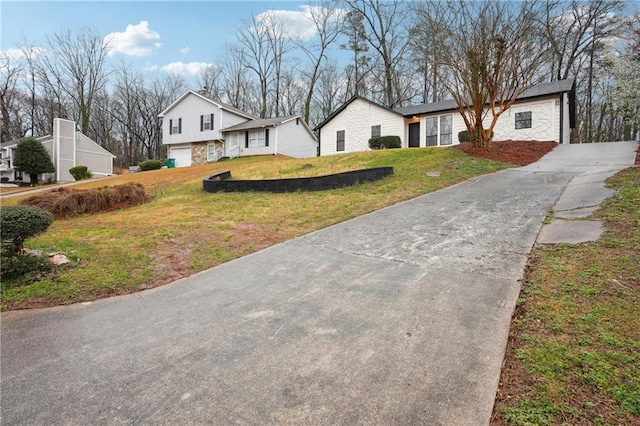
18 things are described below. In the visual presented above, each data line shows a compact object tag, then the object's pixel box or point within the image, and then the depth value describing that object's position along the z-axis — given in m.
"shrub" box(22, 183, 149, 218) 9.30
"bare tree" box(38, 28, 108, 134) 34.84
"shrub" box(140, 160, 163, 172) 29.61
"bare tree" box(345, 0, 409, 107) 29.67
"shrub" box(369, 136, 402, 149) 20.94
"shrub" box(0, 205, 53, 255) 4.18
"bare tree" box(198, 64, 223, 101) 40.97
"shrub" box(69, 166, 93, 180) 24.78
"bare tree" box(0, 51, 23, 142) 32.84
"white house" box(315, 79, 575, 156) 17.19
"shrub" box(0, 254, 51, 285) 4.34
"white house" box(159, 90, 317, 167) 27.00
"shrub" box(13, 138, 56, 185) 23.28
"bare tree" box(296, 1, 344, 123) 32.94
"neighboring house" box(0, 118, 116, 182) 25.48
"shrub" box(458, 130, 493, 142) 18.32
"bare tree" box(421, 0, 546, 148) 12.59
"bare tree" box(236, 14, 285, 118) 36.00
